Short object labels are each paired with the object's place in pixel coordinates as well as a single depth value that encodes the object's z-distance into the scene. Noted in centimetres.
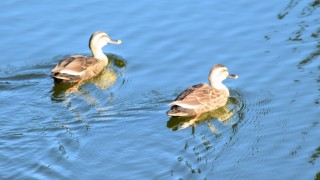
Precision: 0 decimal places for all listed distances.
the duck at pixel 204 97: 1317
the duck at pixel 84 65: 1476
